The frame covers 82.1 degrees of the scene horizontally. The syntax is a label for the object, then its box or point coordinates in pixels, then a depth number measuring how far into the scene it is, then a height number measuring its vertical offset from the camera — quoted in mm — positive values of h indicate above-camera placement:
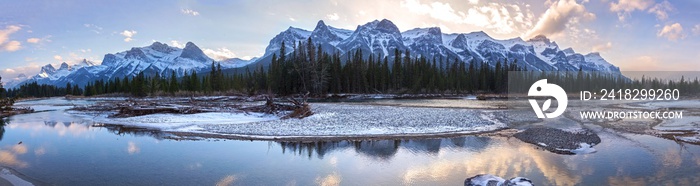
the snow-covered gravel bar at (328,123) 25516 -2363
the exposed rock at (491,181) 11188 -2631
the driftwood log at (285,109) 35203 -1552
